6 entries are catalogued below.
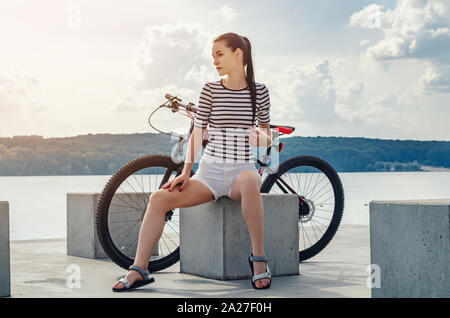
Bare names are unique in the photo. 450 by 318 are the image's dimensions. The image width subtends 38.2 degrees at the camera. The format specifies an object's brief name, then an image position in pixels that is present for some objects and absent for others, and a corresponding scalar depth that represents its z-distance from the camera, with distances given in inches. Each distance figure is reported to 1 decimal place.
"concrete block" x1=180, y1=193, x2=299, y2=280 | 181.5
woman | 166.2
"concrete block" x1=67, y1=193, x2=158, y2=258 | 232.8
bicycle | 189.6
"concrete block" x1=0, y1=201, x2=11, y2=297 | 157.4
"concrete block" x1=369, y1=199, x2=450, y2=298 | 124.5
